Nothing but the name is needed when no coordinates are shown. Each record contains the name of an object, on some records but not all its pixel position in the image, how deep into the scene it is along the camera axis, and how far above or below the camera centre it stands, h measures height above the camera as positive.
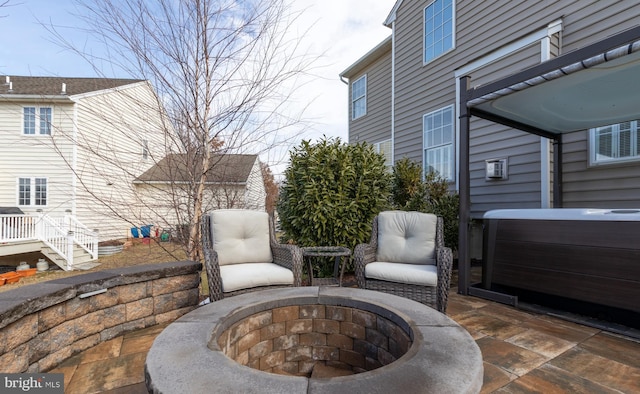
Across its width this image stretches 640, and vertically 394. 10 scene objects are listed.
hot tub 2.43 -0.49
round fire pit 0.96 -0.61
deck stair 7.04 -1.07
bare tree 2.99 +1.27
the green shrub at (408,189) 4.87 +0.16
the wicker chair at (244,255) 2.51 -0.55
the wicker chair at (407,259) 2.67 -0.60
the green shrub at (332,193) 3.88 +0.07
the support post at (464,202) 3.42 -0.03
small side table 3.04 -0.57
